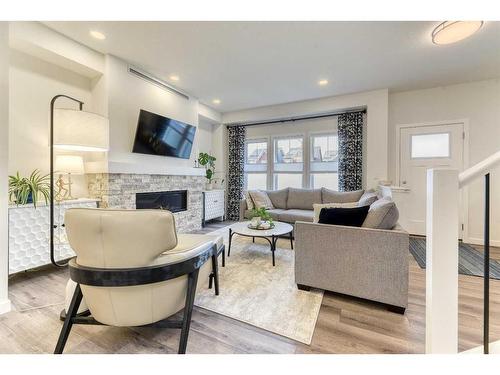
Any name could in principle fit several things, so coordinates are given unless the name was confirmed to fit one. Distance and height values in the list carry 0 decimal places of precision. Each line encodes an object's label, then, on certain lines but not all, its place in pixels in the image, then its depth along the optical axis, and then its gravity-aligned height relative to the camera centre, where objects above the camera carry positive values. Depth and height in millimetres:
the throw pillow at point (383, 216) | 1821 -242
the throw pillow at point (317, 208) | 2490 -257
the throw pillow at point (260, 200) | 4391 -268
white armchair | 1158 -454
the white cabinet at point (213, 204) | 4992 -428
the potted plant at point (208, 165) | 4973 +513
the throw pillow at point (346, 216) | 1925 -253
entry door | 3814 +554
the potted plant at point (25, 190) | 2260 -52
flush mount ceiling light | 2111 +1559
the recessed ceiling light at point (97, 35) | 2543 +1753
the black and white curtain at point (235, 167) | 5570 +486
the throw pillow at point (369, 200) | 2570 -154
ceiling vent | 3307 +1712
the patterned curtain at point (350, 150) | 4363 +734
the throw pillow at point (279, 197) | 4711 -224
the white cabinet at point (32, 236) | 2158 -532
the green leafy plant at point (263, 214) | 3076 -381
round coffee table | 2679 -562
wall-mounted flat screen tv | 3441 +852
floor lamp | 1828 +454
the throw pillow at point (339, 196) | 4074 -164
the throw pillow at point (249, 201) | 4406 -292
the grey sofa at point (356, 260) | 1696 -605
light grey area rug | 1592 -968
